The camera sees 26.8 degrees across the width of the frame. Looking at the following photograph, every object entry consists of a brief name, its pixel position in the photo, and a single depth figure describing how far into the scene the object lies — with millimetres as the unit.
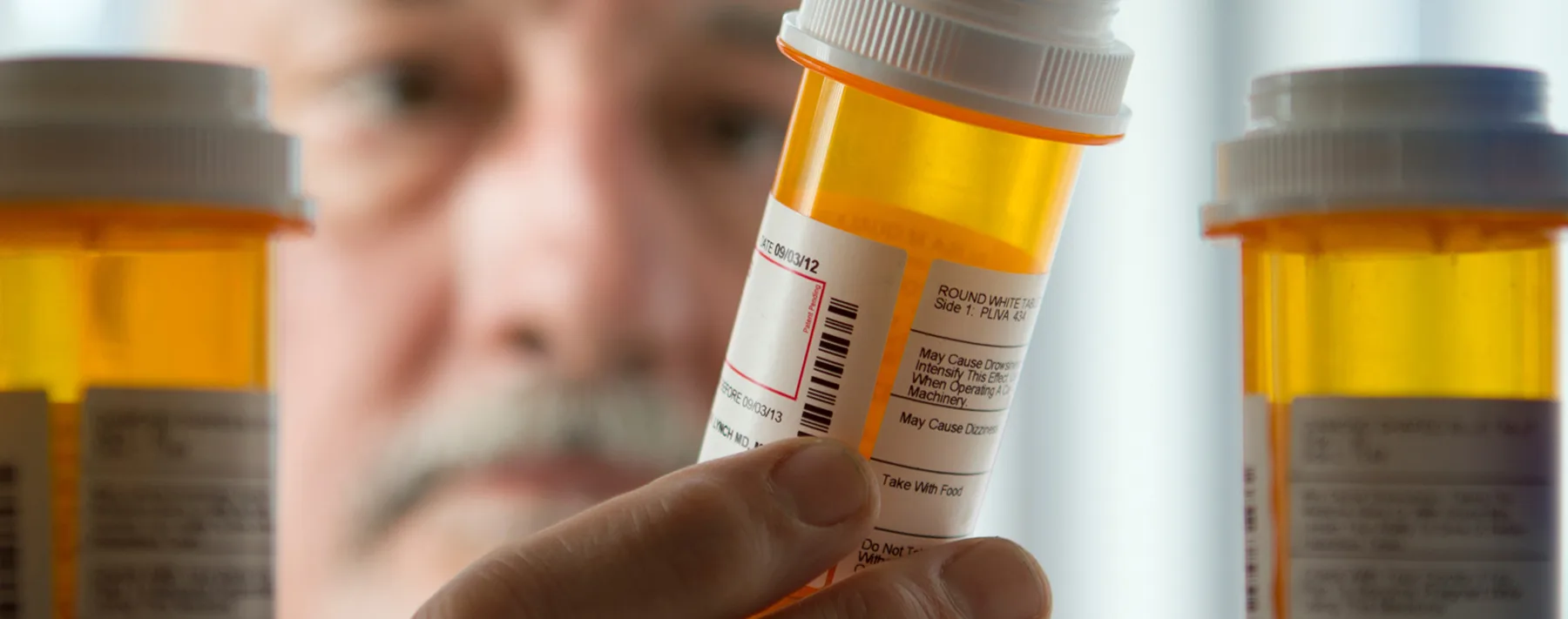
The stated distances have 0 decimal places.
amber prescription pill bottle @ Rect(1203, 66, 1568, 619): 341
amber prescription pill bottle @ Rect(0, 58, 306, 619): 336
